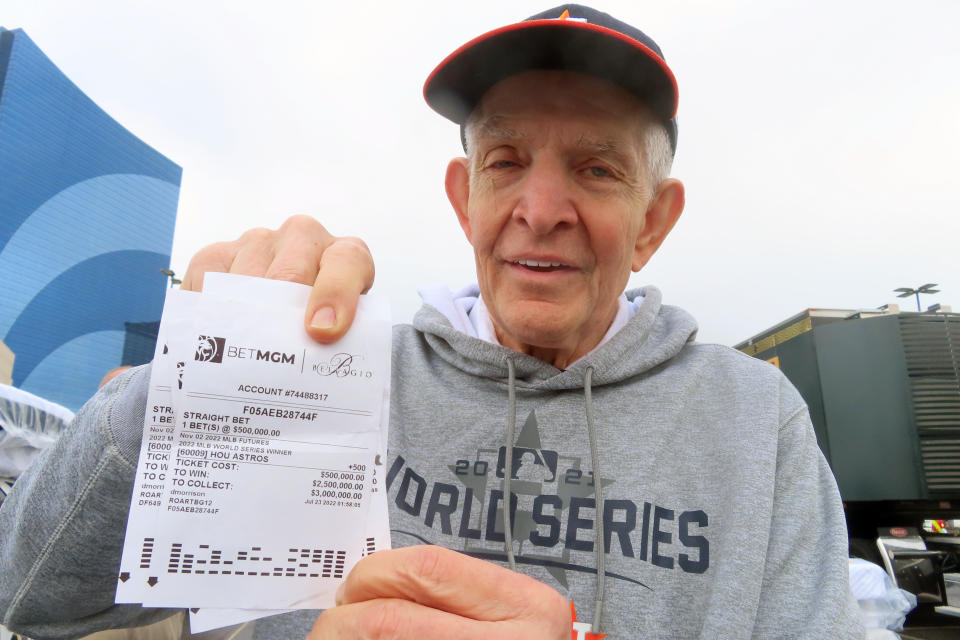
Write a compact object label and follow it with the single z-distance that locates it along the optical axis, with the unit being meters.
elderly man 0.40
